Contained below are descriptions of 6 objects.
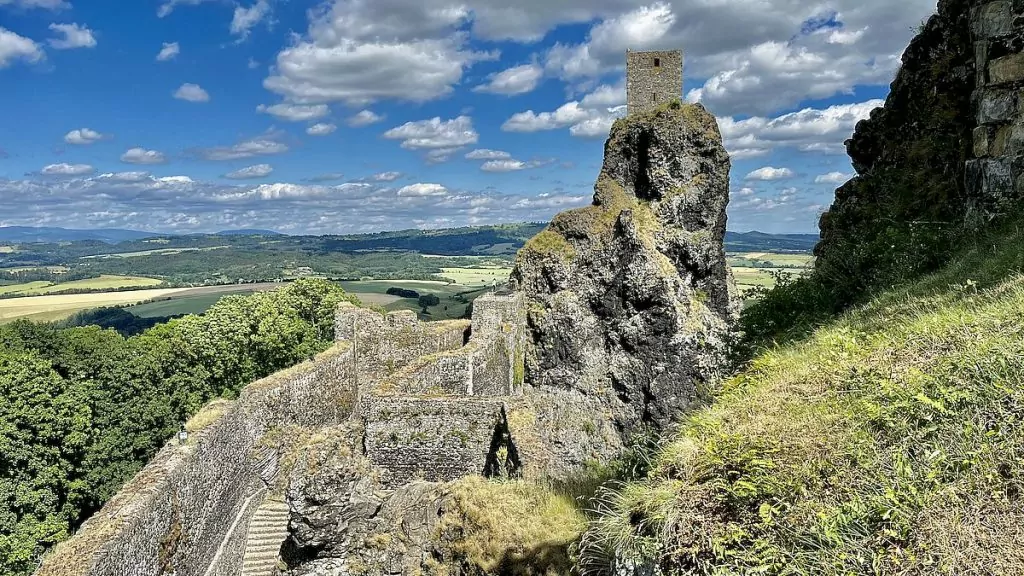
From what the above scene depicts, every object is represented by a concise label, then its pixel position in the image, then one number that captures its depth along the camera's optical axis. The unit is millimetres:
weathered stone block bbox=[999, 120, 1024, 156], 9375
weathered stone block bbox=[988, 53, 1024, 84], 9531
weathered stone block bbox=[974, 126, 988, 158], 9938
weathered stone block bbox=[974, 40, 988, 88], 10133
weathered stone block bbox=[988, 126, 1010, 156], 9586
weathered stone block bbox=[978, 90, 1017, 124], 9641
